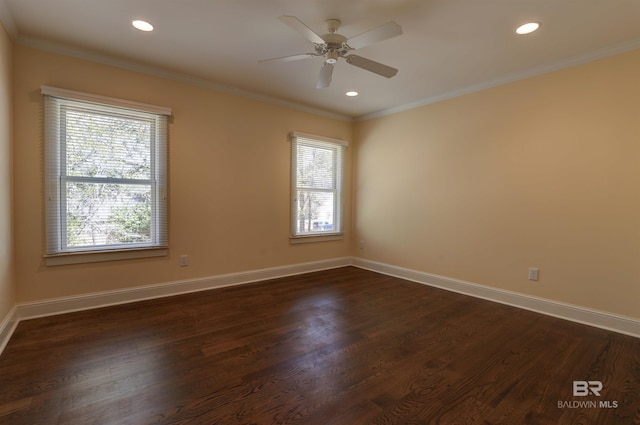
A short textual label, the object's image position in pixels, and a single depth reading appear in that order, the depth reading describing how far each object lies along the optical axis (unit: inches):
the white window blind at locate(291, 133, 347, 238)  189.9
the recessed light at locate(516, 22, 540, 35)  98.7
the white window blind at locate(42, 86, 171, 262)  118.2
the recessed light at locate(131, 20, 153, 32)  101.8
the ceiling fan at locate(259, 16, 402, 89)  84.5
